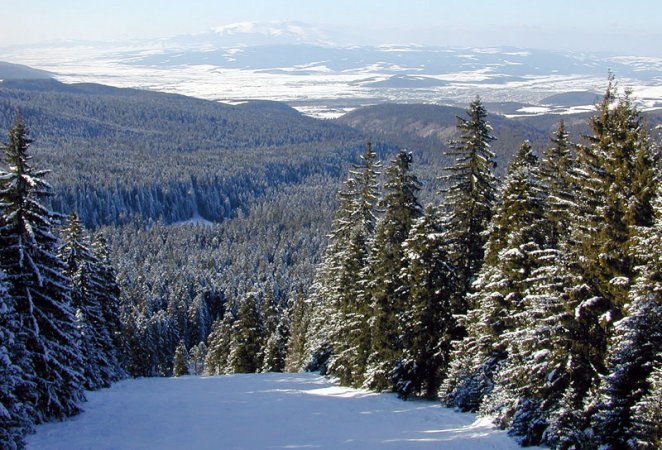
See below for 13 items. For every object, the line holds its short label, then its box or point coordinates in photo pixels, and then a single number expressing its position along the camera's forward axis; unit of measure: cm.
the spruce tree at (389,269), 2548
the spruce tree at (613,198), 1550
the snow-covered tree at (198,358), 7931
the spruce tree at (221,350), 5763
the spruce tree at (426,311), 2416
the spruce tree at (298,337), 4578
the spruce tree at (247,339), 4847
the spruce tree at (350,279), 2858
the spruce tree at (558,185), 1885
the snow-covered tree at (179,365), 6197
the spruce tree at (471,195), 2519
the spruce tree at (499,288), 1986
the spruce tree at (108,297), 3058
